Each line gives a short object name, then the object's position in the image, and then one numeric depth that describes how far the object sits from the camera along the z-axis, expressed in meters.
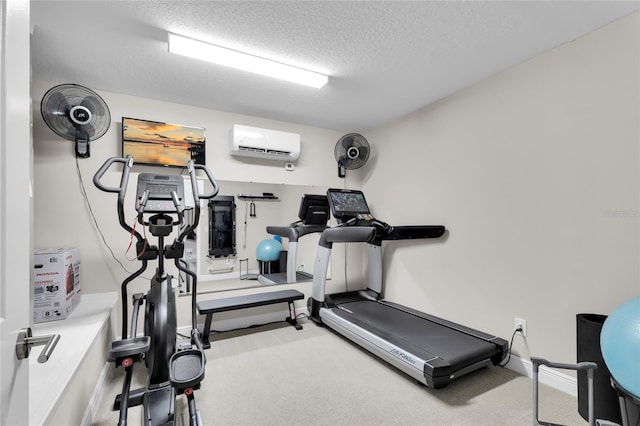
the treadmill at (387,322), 2.11
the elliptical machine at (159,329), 1.56
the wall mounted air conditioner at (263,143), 3.24
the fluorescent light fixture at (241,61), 2.04
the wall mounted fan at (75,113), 2.38
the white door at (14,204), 0.62
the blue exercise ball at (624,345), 1.23
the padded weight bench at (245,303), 2.82
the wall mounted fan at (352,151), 3.79
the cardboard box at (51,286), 1.99
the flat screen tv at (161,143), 2.83
